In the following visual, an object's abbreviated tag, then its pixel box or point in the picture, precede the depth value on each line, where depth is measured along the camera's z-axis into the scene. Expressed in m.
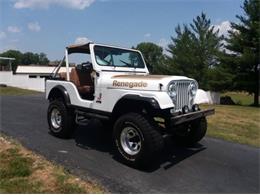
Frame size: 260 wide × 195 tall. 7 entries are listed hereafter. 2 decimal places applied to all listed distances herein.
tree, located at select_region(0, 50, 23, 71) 73.19
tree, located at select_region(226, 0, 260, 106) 17.11
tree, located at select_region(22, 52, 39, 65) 76.09
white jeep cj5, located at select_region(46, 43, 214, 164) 3.54
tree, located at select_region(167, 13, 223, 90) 22.79
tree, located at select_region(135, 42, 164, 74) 47.87
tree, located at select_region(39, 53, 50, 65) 79.36
